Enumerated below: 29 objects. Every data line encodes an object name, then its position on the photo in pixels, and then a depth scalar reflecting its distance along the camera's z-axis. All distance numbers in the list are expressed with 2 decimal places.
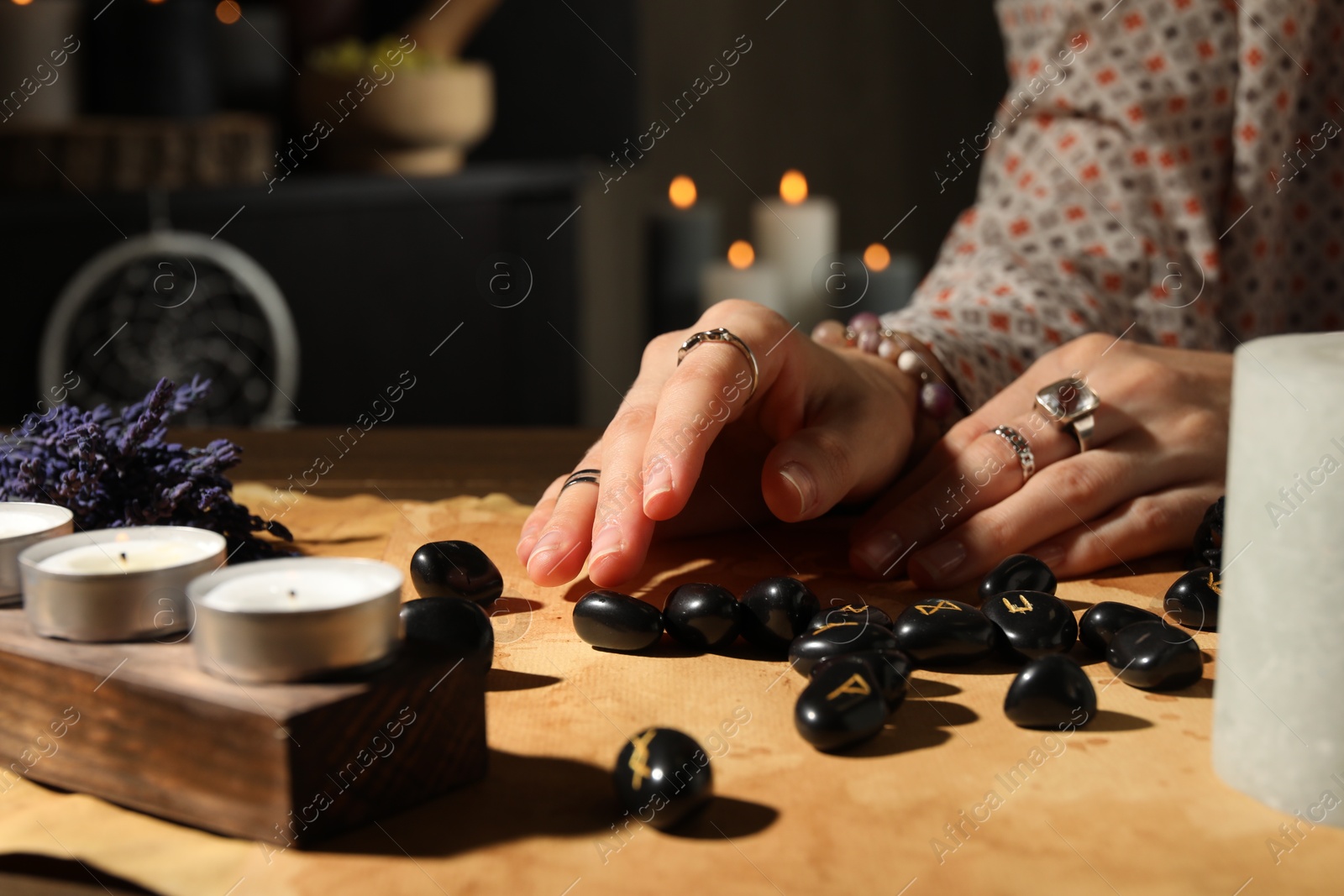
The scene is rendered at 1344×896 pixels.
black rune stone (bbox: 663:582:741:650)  0.64
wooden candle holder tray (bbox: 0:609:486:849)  0.44
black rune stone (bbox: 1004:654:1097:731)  0.54
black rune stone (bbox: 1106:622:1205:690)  0.58
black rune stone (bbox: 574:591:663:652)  0.64
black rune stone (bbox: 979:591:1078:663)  0.62
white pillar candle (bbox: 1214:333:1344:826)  0.43
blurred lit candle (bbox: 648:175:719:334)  2.35
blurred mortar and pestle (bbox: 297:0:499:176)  2.37
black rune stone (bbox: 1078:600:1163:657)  0.63
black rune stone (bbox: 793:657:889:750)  0.51
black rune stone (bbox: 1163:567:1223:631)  0.67
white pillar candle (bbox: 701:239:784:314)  2.07
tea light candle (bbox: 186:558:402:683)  0.43
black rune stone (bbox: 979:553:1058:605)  0.73
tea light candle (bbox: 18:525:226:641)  0.48
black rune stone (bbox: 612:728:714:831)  0.46
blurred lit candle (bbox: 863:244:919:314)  2.08
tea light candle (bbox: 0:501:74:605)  0.54
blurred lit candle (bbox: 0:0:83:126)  2.20
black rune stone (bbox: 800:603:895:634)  0.64
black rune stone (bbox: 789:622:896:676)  0.60
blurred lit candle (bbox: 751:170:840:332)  2.22
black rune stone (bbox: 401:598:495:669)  0.56
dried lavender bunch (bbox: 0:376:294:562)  0.72
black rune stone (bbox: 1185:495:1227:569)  0.78
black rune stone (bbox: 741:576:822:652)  0.64
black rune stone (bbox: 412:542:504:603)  0.72
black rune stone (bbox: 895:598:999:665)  0.61
